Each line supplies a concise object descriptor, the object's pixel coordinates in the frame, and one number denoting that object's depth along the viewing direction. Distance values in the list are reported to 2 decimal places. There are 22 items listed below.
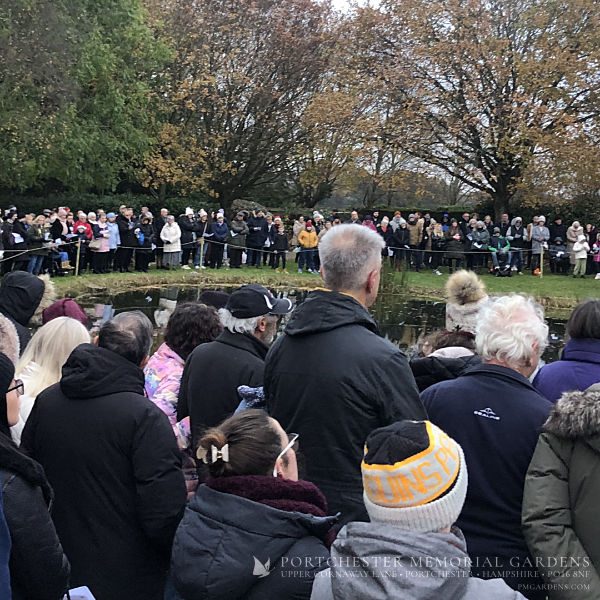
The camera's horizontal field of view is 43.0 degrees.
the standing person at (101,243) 20.33
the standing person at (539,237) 25.48
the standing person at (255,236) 24.52
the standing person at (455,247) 25.27
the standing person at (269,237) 24.80
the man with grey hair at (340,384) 2.91
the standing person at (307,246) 24.39
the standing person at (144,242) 21.78
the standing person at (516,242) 25.41
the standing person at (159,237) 22.74
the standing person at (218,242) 23.62
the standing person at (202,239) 23.23
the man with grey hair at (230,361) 3.88
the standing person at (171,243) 22.41
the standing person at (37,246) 18.42
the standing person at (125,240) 21.50
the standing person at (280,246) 24.77
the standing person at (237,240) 24.23
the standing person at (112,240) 20.84
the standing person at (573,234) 24.83
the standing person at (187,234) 23.33
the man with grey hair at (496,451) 2.90
